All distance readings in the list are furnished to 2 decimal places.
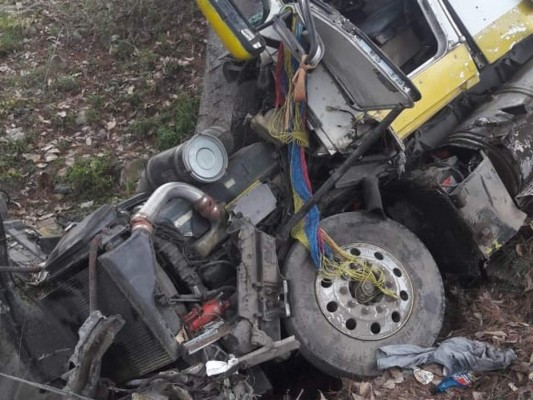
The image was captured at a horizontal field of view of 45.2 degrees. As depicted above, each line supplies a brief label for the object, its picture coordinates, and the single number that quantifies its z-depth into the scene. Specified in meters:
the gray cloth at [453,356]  3.68
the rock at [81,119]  7.09
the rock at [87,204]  5.97
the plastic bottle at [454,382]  3.63
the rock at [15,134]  6.90
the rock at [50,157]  6.64
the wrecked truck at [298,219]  3.36
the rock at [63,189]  6.29
